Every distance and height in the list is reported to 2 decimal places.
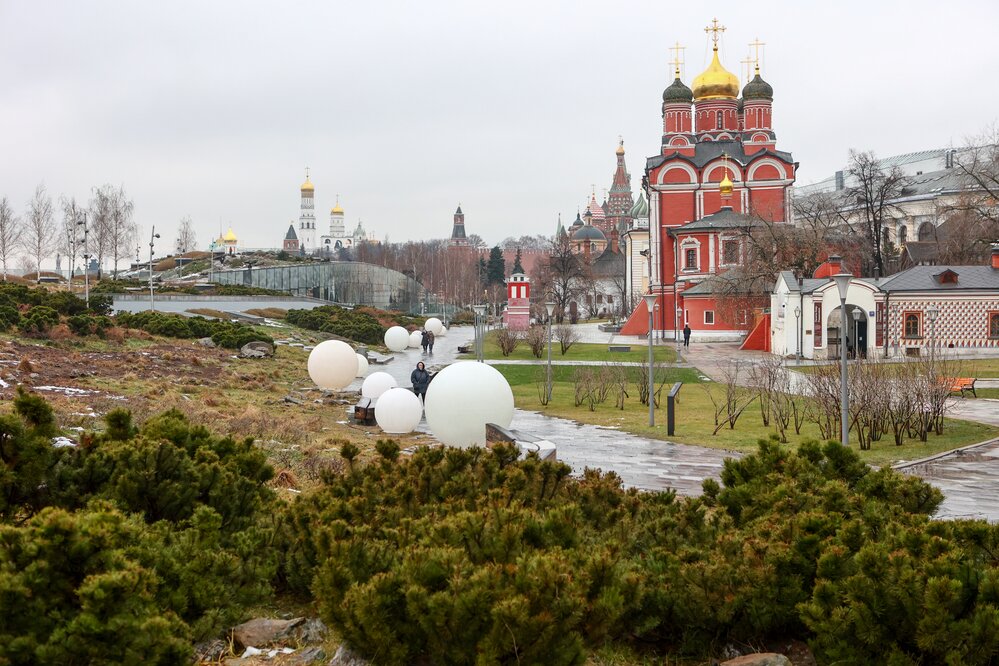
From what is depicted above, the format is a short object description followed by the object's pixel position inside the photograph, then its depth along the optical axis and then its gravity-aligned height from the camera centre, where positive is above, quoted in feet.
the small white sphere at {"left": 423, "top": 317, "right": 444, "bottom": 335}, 185.88 -0.56
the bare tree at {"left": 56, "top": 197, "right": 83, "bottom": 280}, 216.74 +22.02
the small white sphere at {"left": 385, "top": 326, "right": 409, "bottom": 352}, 151.33 -2.36
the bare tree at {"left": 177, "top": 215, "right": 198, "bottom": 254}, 372.38 +32.58
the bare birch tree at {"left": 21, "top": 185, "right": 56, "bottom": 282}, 229.66 +22.35
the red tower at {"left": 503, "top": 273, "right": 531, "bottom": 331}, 216.13 +4.95
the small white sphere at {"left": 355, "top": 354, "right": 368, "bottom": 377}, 97.00 -4.33
